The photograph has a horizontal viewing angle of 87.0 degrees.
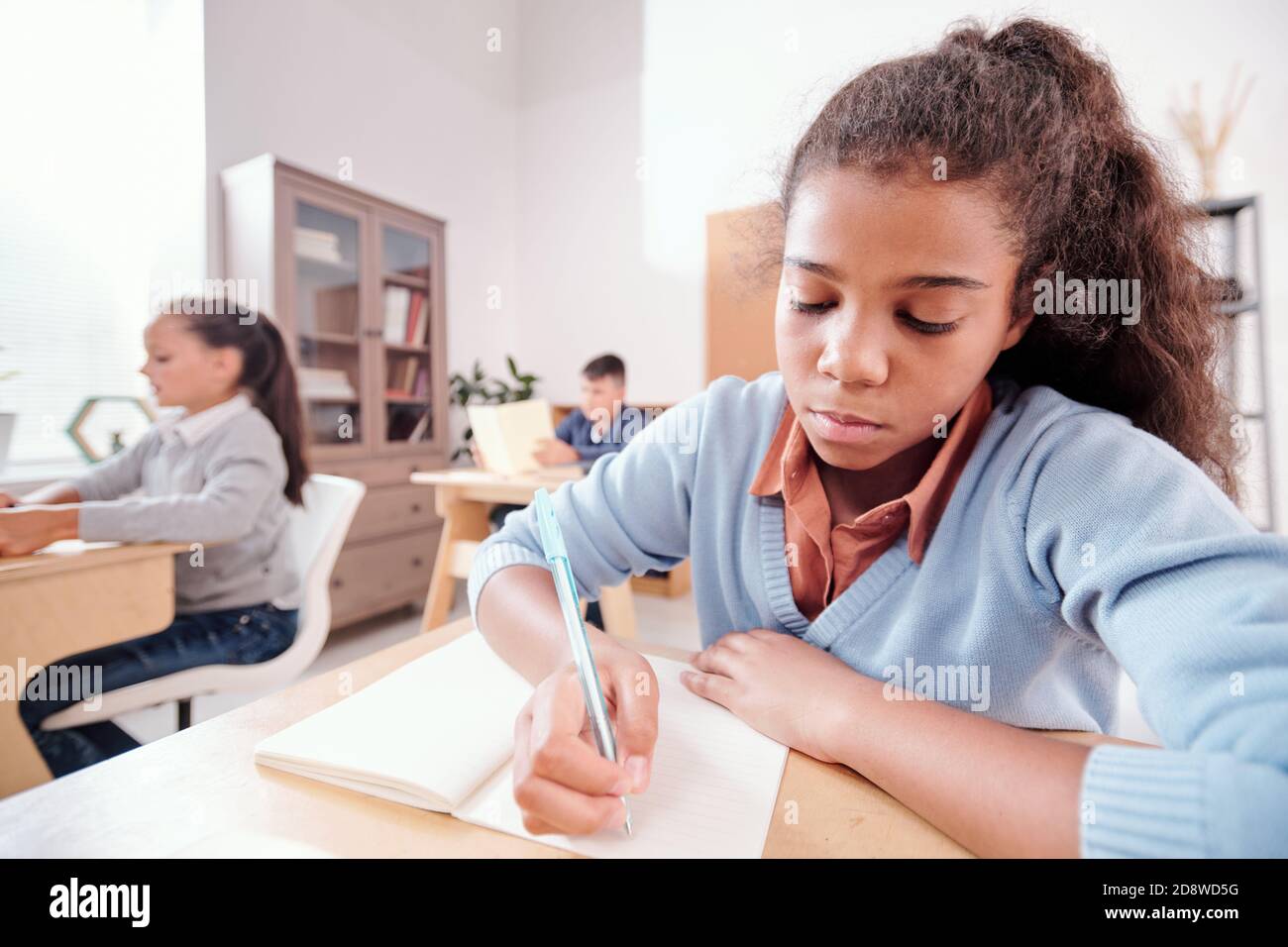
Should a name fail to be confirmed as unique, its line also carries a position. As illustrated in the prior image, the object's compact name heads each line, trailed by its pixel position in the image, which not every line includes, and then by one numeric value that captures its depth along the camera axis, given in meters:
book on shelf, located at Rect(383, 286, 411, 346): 3.13
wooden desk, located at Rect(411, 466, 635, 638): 2.34
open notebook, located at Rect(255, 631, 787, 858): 0.41
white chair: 1.26
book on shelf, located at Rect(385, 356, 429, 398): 3.18
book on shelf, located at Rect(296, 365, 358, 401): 2.77
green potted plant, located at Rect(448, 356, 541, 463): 3.74
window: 2.17
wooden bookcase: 2.54
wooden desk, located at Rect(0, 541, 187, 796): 1.13
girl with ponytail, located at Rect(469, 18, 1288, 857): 0.40
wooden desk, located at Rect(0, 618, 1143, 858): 0.39
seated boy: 3.13
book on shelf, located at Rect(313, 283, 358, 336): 2.81
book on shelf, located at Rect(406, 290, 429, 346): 3.24
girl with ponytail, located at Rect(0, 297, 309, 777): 1.29
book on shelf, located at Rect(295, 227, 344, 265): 2.64
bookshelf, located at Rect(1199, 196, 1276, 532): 2.59
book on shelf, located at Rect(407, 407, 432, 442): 3.23
